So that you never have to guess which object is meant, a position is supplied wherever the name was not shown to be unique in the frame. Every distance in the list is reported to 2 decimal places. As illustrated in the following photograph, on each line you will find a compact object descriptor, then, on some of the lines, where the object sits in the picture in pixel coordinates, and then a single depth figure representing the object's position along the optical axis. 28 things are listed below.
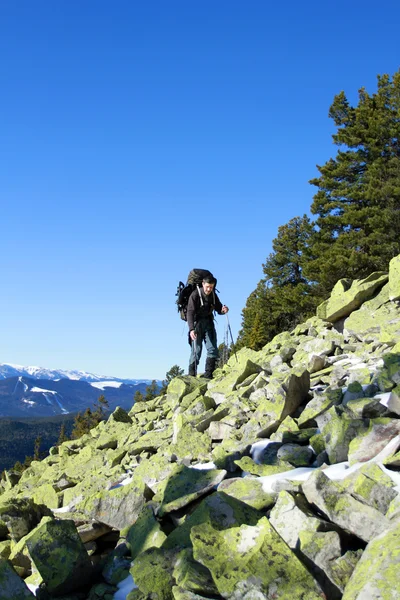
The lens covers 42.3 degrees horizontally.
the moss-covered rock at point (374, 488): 4.68
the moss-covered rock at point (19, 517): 7.62
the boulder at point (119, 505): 6.97
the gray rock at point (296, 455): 6.55
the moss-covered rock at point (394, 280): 12.52
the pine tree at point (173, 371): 58.64
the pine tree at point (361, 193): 35.56
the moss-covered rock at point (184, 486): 6.16
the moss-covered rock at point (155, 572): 4.77
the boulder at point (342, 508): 4.41
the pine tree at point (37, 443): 84.49
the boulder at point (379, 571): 3.56
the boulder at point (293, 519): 4.61
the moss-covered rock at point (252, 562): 4.11
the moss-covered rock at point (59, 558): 5.36
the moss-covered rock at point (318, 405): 7.72
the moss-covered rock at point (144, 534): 5.77
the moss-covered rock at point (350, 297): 13.78
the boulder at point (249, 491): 5.54
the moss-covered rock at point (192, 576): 4.37
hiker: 14.01
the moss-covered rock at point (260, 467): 6.43
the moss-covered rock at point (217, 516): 5.15
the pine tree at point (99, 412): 67.31
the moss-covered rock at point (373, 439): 5.96
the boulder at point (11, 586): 4.96
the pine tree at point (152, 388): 52.34
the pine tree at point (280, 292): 44.22
